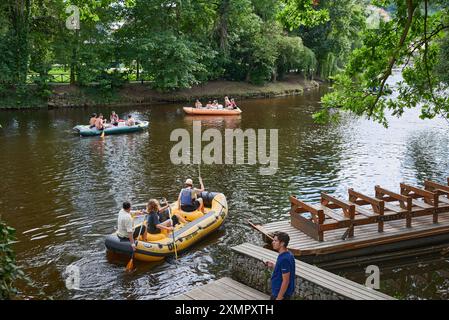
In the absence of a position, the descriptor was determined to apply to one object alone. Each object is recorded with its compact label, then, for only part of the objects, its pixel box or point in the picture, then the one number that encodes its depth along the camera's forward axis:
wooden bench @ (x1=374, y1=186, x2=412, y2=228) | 12.18
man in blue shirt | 7.09
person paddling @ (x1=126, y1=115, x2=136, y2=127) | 27.28
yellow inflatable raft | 11.53
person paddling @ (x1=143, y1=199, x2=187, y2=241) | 12.20
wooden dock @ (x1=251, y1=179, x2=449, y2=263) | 11.38
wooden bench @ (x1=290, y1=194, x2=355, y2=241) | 11.41
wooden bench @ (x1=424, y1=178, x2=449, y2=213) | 12.60
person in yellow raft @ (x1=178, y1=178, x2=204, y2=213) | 14.00
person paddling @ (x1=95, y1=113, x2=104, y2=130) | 25.87
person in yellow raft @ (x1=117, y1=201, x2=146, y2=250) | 11.37
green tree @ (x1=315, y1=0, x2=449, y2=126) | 11.52
